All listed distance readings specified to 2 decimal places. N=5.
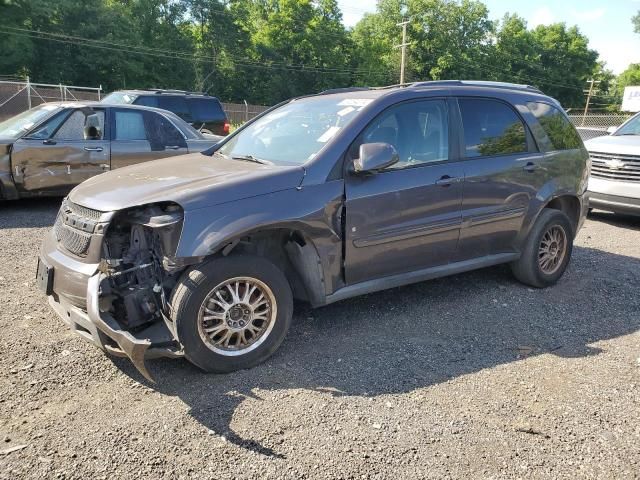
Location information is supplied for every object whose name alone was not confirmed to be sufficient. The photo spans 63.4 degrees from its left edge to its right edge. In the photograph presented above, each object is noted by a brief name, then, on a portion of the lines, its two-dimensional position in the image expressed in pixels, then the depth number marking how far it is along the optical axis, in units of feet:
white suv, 26.43
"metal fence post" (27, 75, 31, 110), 60.14
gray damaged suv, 10.38
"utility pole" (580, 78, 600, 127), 209.46
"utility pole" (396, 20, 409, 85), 144.92
